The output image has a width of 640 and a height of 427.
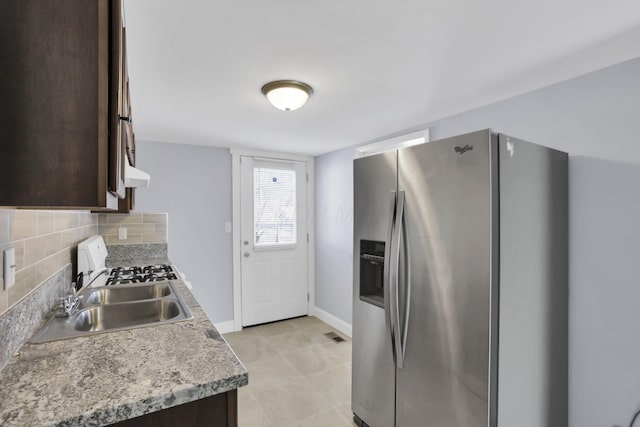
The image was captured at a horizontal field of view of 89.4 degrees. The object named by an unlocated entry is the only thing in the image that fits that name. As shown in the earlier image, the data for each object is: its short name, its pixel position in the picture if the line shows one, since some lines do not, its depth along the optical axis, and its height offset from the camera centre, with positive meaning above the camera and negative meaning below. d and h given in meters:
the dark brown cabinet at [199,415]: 0.81 -0.53
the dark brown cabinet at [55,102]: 0.64 +0.22
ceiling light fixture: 1.90 +0.72
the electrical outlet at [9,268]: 0.91 -0.16
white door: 3.95 -0.34
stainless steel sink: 1.19 -0.44
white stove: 1.80 -0.40
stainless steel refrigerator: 1.44 -0.36
